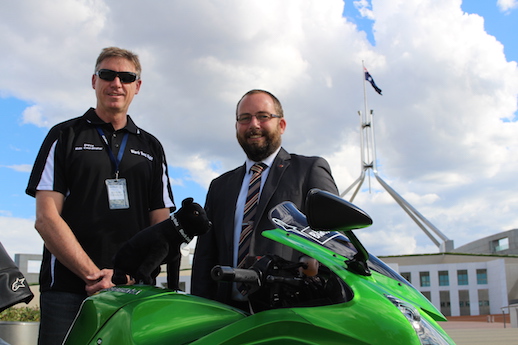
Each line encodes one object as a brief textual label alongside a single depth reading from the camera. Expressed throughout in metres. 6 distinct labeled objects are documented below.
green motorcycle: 1.39
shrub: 9.87
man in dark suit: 2.73
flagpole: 59.90
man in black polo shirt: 2.70
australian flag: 52.23
